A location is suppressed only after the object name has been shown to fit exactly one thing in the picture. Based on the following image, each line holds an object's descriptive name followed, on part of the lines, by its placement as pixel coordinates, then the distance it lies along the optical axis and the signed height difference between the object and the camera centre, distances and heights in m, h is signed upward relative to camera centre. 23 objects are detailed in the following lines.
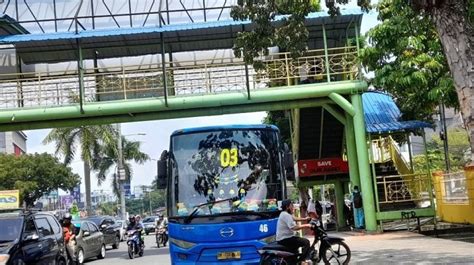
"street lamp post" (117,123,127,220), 42.40 +2.25
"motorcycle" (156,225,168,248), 25.03 -1.45
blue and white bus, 9.91 +0.09
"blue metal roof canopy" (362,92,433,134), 19.61 +2.37
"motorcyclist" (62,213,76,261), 15.48 -0.78
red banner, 25.20 +0.89
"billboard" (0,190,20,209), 33.97 +0.75
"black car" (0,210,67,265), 10.48 -0.55
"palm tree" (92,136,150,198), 52.78 +3.89
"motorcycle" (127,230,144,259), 19.94 -1.39
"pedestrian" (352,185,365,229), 20.45 -0.77
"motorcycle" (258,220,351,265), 11.51 -1.22
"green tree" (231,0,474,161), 8.59 +2.97
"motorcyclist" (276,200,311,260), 9.93 -0.66
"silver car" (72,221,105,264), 18.73 -1.18
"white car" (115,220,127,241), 32.21 -1.54
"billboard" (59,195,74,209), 63.60 +0.87
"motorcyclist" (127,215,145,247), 20.72 -0.83
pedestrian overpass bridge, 19.84 +3.89
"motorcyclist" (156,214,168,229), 25.23 -0.95
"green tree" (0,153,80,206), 52.19 +3.13
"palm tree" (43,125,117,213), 43.25 +4.81
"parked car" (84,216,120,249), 24.42 -1.13
